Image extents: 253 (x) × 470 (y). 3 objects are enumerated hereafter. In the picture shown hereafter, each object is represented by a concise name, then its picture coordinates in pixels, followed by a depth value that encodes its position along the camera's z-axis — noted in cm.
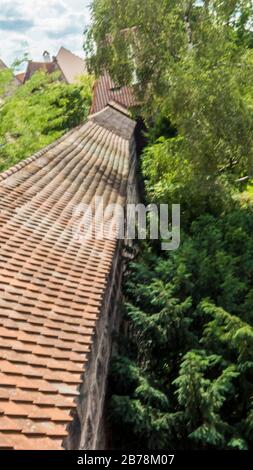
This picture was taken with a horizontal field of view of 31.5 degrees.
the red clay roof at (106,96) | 2420
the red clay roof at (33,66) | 4591
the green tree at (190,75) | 1035
